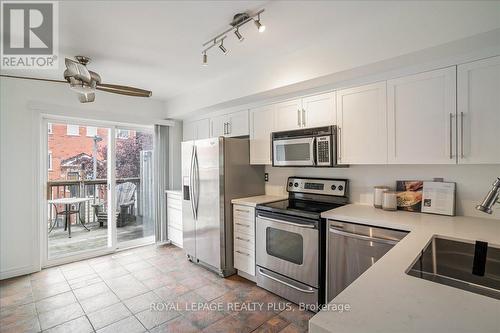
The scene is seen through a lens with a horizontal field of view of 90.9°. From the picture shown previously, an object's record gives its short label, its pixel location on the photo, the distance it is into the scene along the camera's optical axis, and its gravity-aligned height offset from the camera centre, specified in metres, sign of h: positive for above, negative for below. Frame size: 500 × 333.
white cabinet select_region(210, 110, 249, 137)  3.44 +0.60
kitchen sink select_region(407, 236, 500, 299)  1.31 -0.60
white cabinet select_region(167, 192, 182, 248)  4.14 -0.91
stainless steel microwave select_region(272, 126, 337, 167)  2.51 +0.19
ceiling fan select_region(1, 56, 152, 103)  2.11 +0.77
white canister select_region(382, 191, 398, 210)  2.26 -0.34
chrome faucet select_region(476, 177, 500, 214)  1.15 -0.16
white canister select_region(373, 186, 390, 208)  2.38 -0.30
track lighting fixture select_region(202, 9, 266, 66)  1.89 +1.16
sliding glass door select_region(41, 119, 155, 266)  3.57 -0.38
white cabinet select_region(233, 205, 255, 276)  2.86 -0.88
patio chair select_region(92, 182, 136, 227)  4.01 -0.70
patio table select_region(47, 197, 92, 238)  3.62 -0.59
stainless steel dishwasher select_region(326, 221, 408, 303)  1.89 -0.69
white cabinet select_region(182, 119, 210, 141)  4.08 +0.62
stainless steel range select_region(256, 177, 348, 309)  2.25 -0.77
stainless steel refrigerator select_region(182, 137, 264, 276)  3.07 -0.34
